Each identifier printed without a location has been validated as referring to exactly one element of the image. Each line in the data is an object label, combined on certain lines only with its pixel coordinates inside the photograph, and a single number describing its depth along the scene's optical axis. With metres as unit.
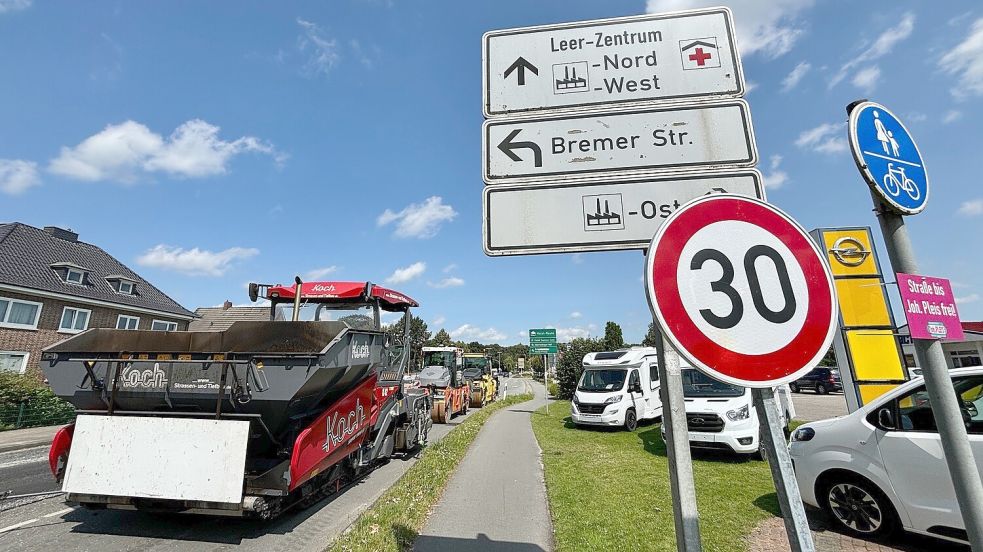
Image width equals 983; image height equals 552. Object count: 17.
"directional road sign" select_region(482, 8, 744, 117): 2.50
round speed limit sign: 1.37
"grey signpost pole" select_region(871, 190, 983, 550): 1.67
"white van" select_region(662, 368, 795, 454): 8.76
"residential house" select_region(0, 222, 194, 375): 18.12
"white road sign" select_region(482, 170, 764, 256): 2.16
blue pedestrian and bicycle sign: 1.97
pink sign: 1.82
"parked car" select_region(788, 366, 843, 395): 26.45
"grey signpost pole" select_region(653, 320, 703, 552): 1.72
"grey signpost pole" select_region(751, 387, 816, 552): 1.20
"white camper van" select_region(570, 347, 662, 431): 13.41
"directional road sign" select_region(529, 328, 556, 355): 22.64
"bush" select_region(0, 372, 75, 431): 13.12
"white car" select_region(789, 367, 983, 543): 4.09
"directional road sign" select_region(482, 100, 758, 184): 2.29
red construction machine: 4.43
